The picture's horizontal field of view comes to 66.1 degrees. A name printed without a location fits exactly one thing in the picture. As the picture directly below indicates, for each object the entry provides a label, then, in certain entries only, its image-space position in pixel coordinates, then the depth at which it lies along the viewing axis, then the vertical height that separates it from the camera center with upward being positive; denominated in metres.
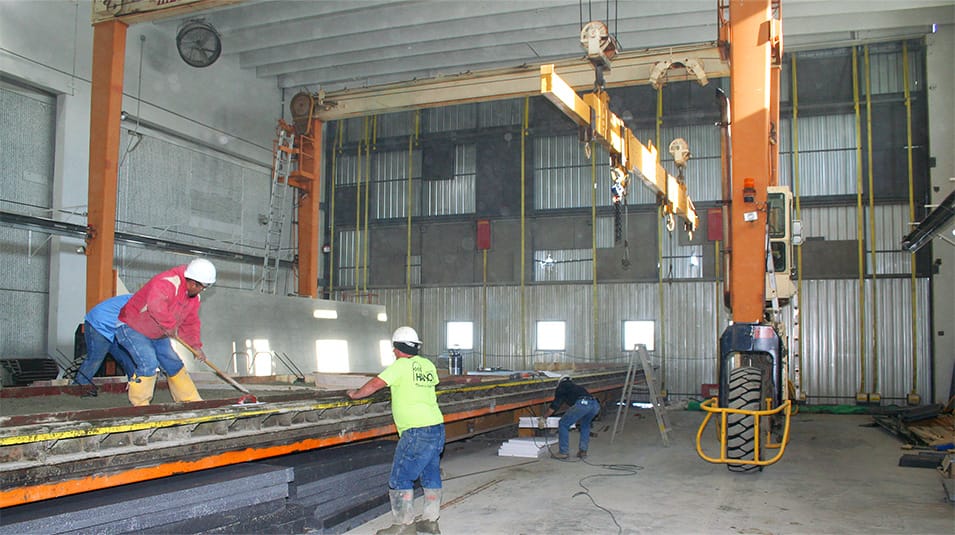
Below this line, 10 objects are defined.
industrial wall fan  13.99 +5.19
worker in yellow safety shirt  5.41 -0.86
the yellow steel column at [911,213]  16.95 +2.49
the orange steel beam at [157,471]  3.83 -0.98
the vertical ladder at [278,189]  14.11 +2.92
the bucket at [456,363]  17.77 -1.18
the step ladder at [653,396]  10.73 -1.21
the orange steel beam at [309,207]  15.35 +2.27
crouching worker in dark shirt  9.38 -1.21
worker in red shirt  5.70 -0.03
